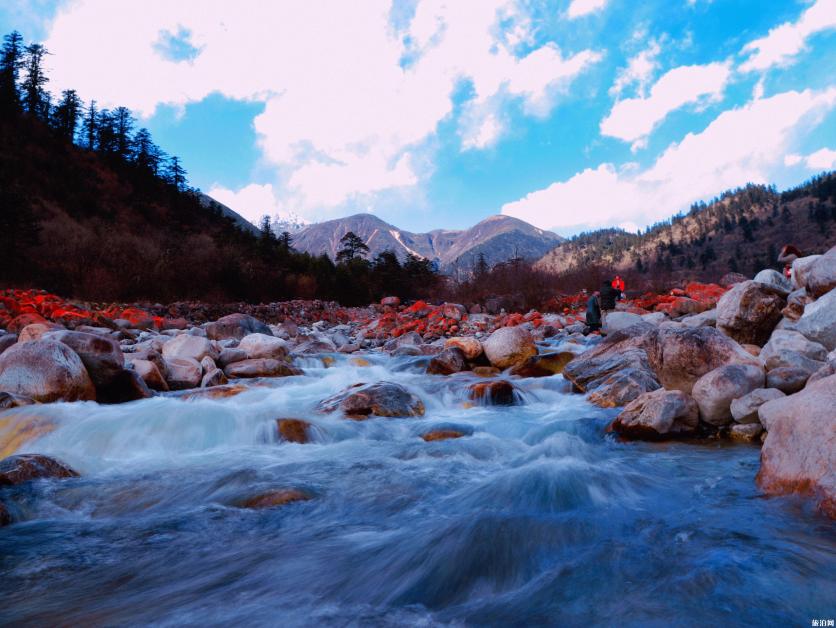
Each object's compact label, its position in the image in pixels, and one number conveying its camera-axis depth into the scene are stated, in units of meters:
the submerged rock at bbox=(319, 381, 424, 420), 6.90
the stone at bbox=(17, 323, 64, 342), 7.81
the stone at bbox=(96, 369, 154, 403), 7.16
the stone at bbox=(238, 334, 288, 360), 10.74
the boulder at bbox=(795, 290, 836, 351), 5.90
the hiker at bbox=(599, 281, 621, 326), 15.27
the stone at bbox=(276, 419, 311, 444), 6.00
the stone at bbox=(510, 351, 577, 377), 9.22
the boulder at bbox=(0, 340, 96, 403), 6.21
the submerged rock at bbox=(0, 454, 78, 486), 4.13
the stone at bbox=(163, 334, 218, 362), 9.62
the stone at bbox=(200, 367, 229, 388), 8.55
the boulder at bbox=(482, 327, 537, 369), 9.99
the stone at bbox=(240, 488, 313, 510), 3.99
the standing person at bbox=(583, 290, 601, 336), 13.03
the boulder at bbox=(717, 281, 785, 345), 7.29
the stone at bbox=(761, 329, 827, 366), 5.59
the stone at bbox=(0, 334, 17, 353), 7.97
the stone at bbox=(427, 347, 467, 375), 10.07
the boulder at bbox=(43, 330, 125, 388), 6.95
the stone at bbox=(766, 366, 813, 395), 4.93
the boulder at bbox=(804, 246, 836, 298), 6.45
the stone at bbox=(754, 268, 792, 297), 8.07
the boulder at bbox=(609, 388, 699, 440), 5.09
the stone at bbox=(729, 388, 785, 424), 4.72
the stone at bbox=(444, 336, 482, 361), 10.38
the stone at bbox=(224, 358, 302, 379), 9.54
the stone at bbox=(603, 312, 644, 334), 12.06
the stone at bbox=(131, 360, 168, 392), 7.98
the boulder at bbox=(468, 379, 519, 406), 7.59
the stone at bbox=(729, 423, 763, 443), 4.72
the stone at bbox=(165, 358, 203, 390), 8.49
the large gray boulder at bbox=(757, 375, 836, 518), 3.02
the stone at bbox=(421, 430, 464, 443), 5.90
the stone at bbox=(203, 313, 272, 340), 13.30
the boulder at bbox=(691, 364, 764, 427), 4.98
